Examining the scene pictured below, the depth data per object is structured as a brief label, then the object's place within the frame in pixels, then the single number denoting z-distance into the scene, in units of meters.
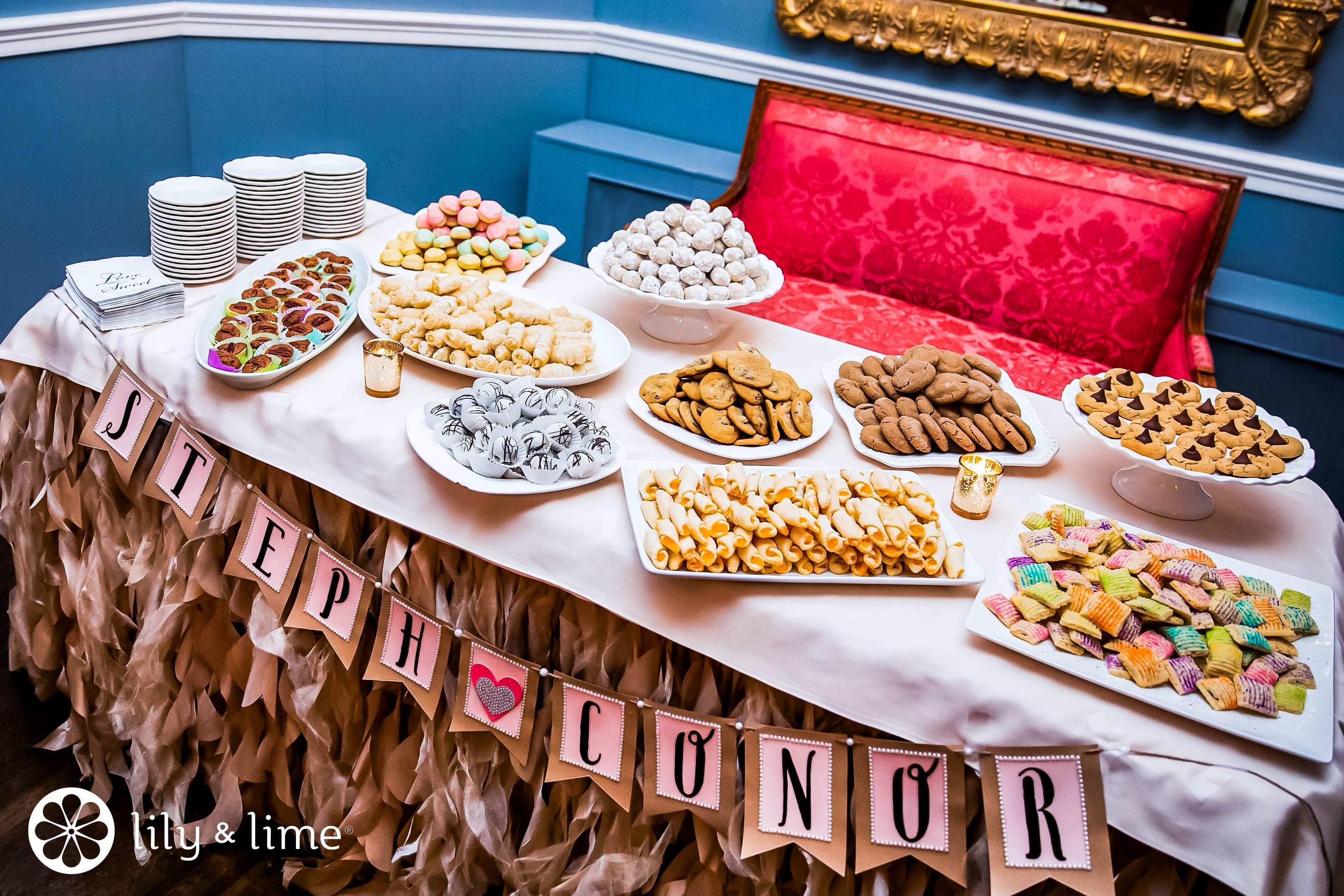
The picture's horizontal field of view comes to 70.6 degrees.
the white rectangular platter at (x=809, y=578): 1.08
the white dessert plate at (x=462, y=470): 1.18
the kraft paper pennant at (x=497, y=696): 1.23
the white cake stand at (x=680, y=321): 1.65
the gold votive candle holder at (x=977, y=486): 1.25
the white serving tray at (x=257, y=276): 1.38
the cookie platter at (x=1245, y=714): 0.93
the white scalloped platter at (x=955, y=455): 1.36
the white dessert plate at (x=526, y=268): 1.74
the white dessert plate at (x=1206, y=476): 1.23
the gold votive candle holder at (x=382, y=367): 1.36
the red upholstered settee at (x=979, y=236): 2.38
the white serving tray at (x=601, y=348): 1.42
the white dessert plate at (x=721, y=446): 1.31
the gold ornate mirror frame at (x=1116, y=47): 2.57
